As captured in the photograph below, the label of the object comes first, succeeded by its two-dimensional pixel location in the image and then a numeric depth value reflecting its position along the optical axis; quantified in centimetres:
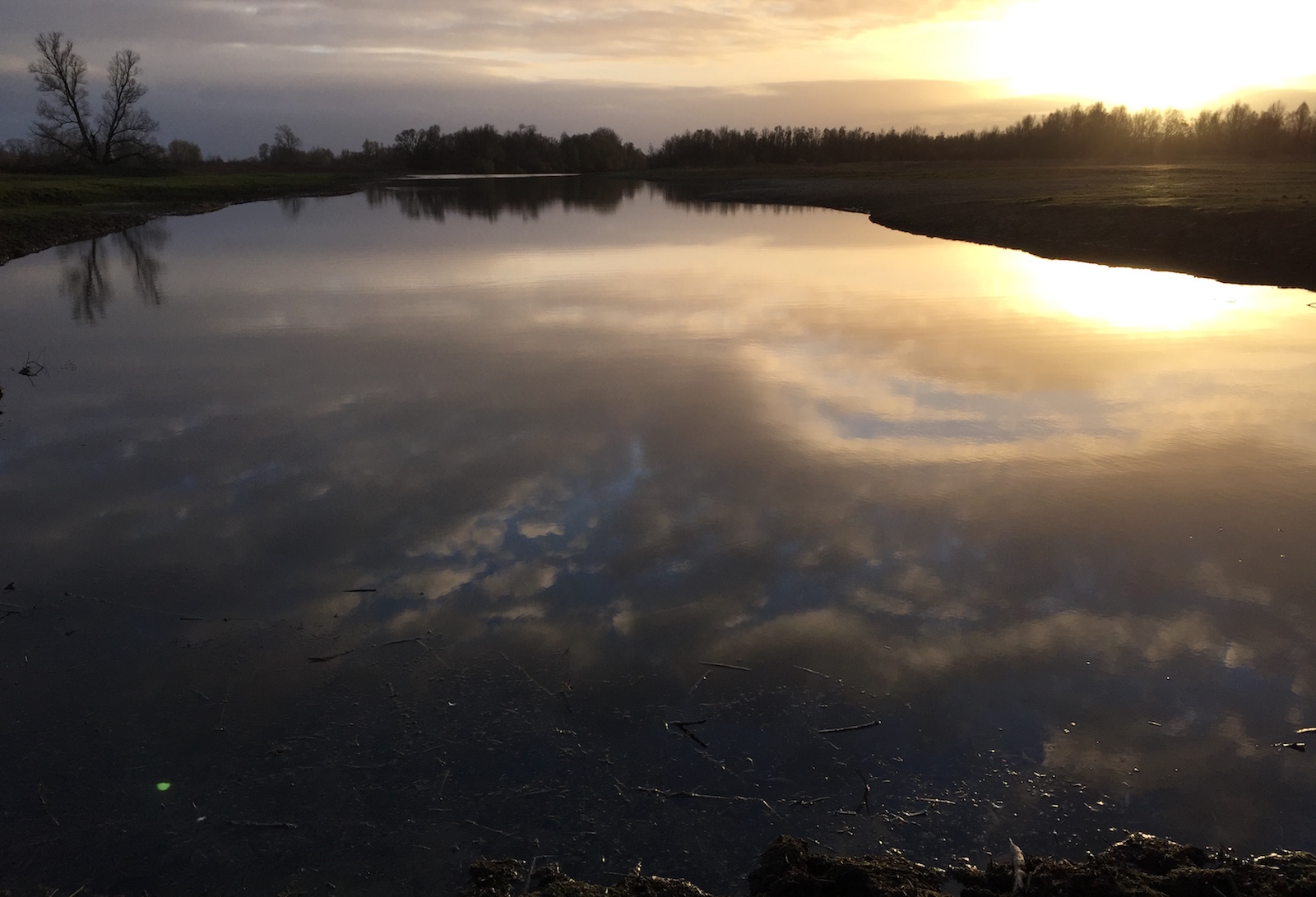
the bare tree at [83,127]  6706
